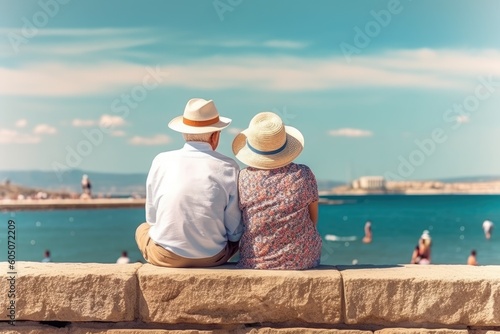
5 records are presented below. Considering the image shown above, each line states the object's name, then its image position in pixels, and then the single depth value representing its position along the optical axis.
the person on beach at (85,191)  53.31
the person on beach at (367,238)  42.74
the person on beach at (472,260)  17.94
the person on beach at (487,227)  43.74
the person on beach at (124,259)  19.21
